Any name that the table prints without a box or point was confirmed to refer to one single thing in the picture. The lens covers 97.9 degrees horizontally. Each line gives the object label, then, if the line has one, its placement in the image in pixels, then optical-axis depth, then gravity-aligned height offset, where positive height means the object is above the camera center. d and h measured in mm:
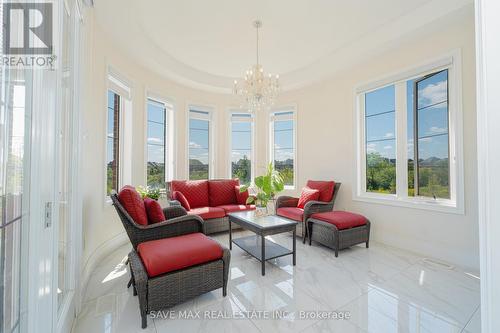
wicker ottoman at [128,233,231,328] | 1685 -848
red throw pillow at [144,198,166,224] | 2312 -475
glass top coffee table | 2559 -755
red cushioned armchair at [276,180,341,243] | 3453 -603
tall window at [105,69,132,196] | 3213 +559
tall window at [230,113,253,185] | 5344 +553
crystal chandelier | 3281 +1243
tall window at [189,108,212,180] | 4883 +563
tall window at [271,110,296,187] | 5105 +595
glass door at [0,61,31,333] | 855 -106
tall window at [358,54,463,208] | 2887 +458
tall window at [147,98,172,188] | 4152 +516
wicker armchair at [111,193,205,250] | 2053 -610
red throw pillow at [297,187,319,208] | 3791 -485
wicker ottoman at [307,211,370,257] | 2998 -872
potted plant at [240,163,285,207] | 3245 -253
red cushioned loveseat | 3727 -570
